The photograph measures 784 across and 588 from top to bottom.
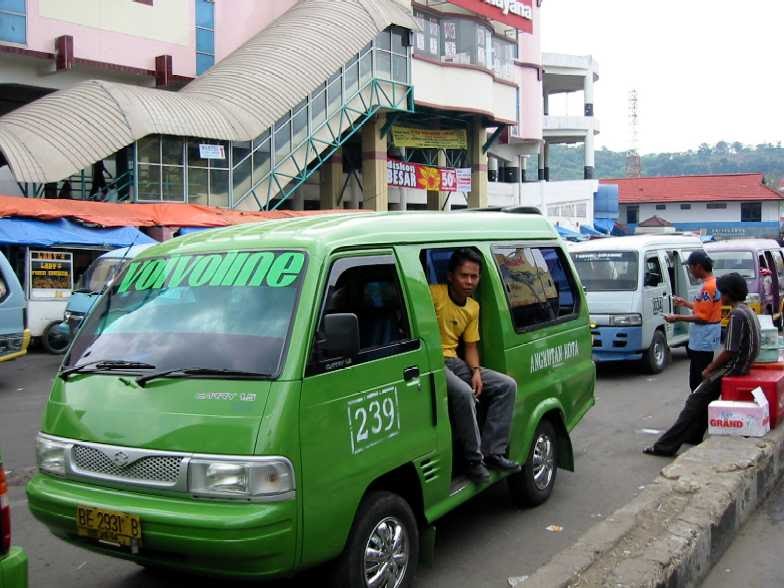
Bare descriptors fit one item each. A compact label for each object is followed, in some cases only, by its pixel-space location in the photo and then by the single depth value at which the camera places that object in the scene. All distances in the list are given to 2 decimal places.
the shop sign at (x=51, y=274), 15.98
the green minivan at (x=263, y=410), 3.48
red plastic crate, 6.89
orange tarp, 16.55
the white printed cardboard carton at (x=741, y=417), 6.65
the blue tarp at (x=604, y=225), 52.06
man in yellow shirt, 5.10
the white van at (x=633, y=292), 11.83
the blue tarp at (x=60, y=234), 15.70
